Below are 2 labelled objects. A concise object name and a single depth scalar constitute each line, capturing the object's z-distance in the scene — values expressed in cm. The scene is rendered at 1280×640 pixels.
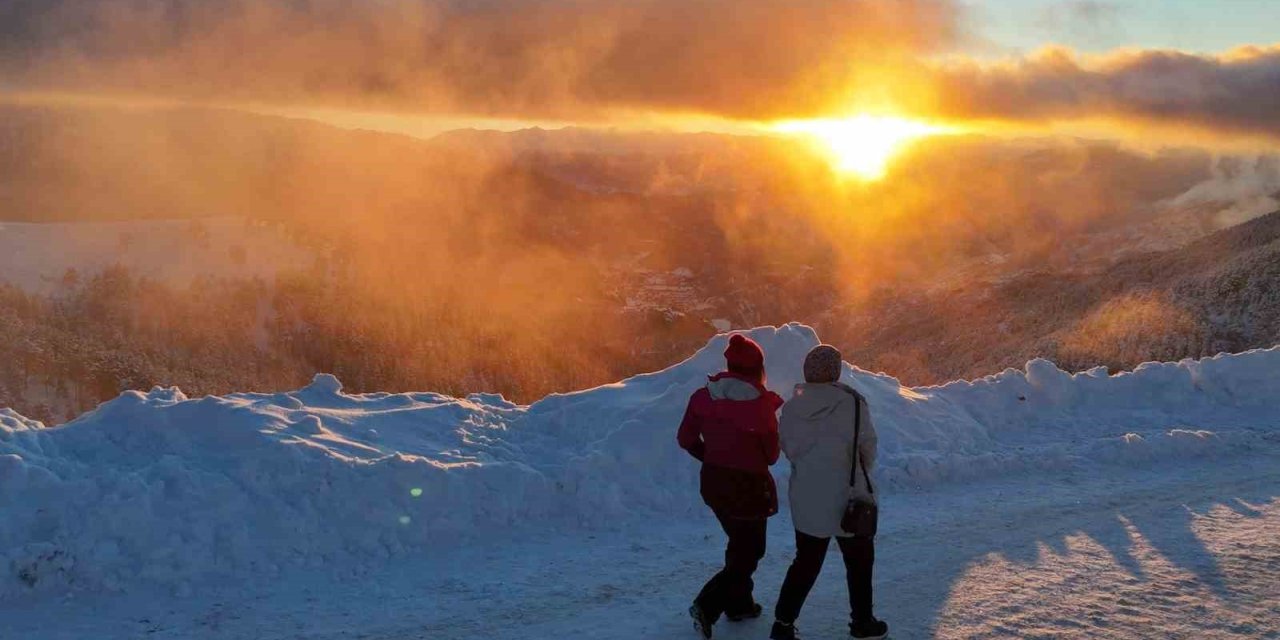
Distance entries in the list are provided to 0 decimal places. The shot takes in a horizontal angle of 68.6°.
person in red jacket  514
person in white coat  502
